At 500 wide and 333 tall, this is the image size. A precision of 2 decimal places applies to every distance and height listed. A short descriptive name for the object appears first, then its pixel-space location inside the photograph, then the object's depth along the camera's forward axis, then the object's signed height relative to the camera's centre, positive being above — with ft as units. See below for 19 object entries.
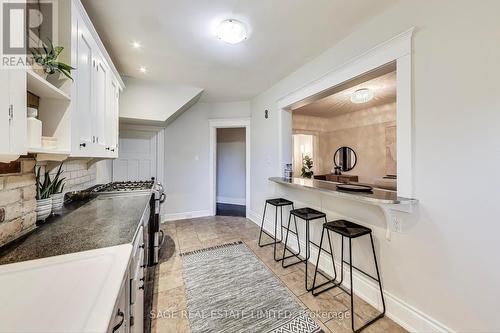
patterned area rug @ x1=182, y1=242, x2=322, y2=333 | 5.24 -4.11
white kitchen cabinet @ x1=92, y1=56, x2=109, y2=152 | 5.59 +1.89
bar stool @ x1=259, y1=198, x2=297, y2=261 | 9.12 -1.71
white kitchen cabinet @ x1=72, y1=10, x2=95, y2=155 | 4.37 +1.81
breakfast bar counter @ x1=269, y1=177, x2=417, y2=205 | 4.83 -0.78
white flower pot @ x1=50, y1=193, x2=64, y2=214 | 4.91 -0.90
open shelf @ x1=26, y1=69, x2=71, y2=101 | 3.09 +1.39
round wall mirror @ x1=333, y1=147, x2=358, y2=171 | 17.96 +0.75
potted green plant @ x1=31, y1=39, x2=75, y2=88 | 3.51 +1.86
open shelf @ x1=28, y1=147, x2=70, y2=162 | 3.41 +0.23
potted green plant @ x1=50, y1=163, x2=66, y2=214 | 4.94 -0.75
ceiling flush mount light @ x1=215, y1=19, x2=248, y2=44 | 5.95 +4.19
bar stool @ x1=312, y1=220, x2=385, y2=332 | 5.45 -1.88
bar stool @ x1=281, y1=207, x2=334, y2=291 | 7.18 -1.83
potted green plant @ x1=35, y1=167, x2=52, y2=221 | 4.31 -0.75
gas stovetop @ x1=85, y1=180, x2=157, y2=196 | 7.58 -0.94
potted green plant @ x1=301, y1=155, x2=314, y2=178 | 17.83 +0.22
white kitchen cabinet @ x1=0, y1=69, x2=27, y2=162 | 2.42 +0.67
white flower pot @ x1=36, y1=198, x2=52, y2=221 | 4.29 -0.93
